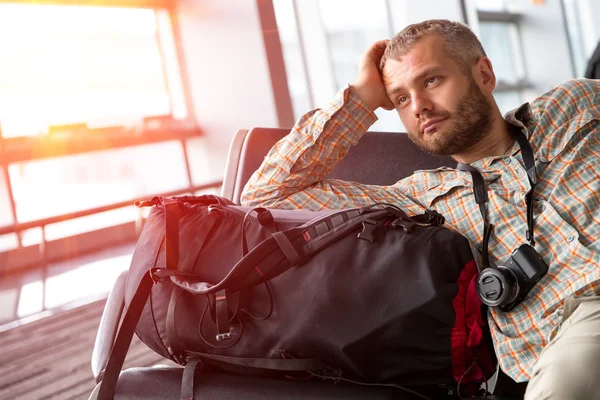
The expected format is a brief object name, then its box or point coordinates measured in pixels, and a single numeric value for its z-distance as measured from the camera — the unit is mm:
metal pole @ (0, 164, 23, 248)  5250
